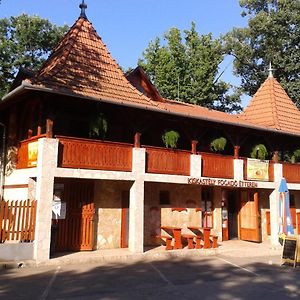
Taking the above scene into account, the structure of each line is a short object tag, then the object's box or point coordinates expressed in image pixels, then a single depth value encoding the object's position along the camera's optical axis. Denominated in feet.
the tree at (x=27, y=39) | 97.91
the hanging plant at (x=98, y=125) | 44.83
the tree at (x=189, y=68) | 110.11
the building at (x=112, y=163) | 42.16
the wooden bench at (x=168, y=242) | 49.60
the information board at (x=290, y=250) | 41.42
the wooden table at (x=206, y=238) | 51.55
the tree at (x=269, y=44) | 105.60
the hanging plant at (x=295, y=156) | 69.97
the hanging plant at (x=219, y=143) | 57.57
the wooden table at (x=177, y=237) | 50.23
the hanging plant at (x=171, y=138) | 51.31
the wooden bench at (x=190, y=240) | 50.76
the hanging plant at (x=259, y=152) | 61.67
